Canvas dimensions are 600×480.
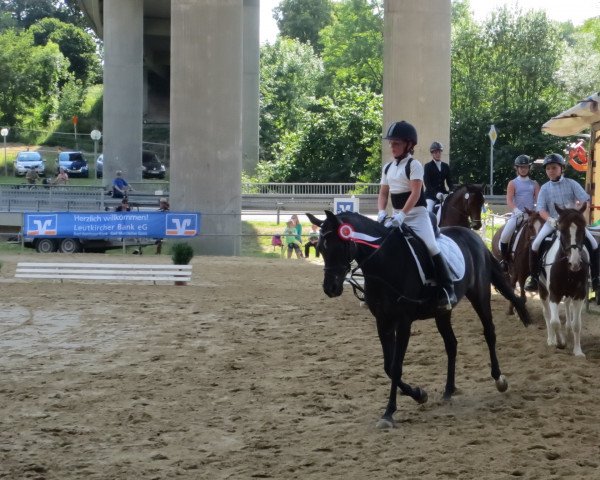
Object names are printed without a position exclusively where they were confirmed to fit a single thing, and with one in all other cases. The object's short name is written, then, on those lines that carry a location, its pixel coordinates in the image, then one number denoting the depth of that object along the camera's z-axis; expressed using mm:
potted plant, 24125
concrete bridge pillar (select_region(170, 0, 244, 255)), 33812
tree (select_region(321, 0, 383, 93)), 92188
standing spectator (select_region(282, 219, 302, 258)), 32062
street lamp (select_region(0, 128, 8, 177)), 67031
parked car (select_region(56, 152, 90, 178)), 69188
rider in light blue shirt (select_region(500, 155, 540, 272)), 16938
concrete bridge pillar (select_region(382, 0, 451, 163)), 35281
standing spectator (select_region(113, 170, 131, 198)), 42384
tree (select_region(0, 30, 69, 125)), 87500
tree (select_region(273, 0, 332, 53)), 130750
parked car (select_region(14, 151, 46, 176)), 68188
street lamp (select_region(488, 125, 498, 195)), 38938
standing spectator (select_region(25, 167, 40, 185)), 58938
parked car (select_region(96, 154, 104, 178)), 72300
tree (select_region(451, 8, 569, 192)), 58844
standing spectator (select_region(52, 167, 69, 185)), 57228
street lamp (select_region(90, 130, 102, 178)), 57719
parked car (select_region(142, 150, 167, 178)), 69938
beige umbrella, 17906
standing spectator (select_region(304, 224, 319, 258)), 27697
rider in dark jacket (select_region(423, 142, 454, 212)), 17844
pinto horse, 13156
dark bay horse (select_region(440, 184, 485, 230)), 16641
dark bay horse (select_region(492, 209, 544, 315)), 15570
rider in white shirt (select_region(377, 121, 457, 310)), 10555
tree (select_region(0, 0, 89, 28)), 129250
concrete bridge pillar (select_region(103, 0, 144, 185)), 58469
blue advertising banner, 31391
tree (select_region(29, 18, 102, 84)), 106619
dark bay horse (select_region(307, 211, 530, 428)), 9617
